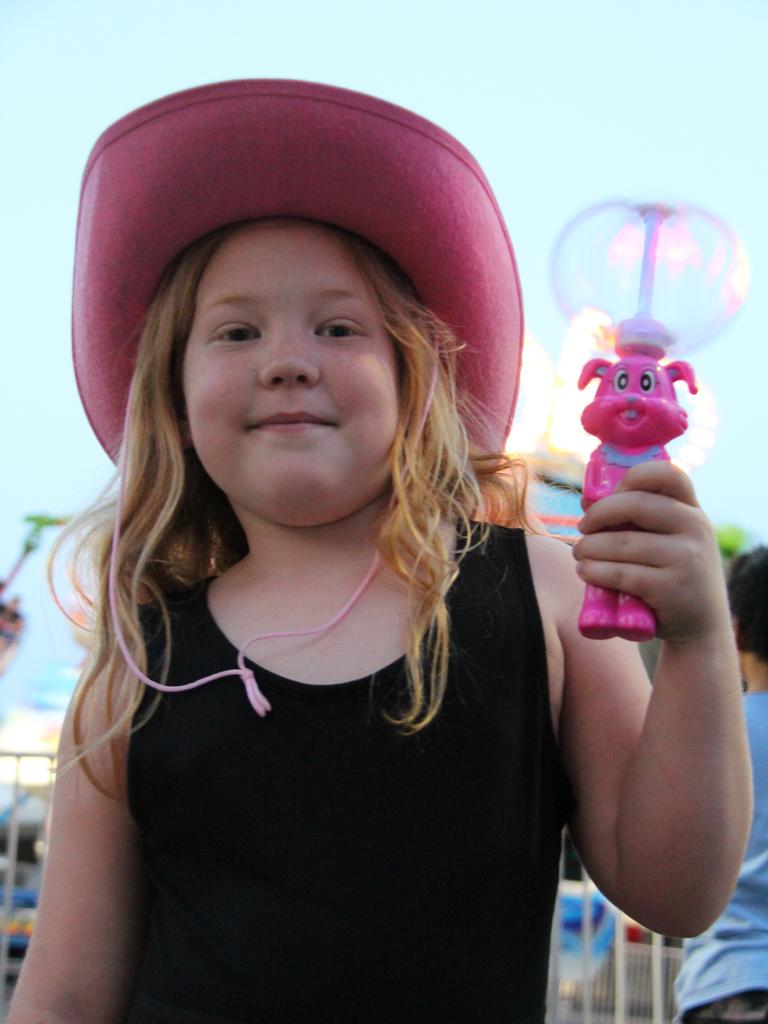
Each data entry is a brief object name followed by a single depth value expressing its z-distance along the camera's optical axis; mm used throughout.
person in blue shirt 1932
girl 1051
